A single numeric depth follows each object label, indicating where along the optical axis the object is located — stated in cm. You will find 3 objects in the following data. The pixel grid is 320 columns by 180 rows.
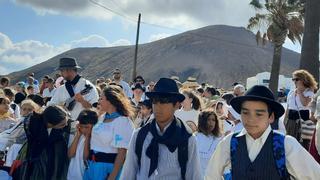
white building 3572
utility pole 3122
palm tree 2634
